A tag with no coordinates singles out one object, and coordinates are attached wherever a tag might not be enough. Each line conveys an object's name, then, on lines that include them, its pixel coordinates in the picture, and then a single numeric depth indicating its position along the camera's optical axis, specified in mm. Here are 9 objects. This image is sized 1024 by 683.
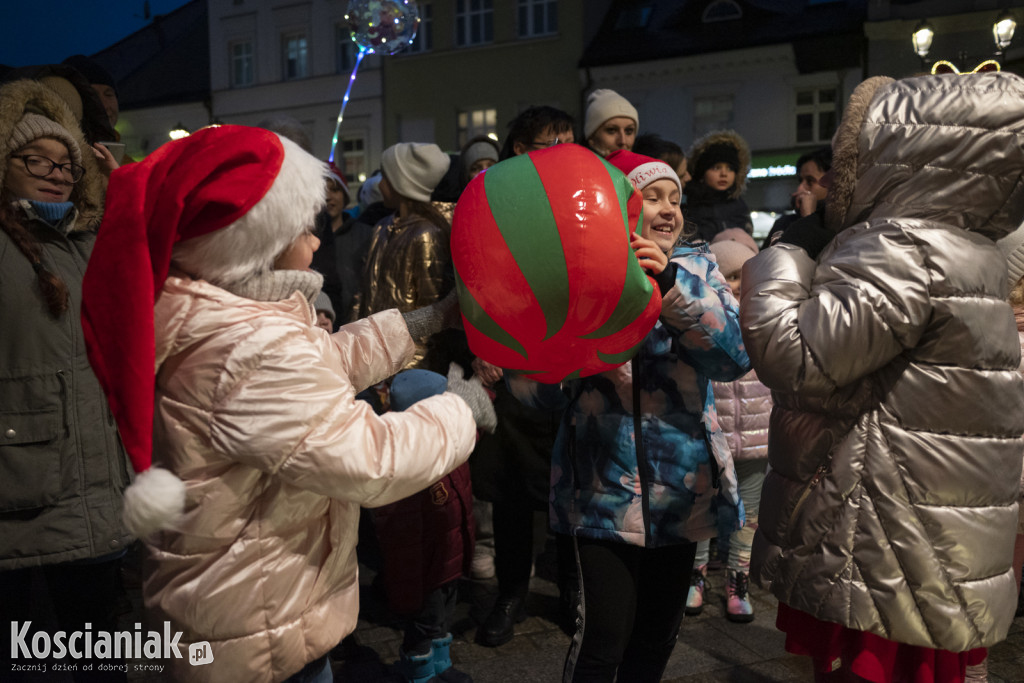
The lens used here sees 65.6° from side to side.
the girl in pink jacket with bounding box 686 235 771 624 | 3984
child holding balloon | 2289
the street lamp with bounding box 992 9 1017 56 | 9750
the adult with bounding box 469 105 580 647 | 3816
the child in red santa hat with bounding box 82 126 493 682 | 1608
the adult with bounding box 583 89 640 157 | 4609
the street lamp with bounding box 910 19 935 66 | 10457
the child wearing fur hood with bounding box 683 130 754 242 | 5488
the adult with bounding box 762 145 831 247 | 4980
